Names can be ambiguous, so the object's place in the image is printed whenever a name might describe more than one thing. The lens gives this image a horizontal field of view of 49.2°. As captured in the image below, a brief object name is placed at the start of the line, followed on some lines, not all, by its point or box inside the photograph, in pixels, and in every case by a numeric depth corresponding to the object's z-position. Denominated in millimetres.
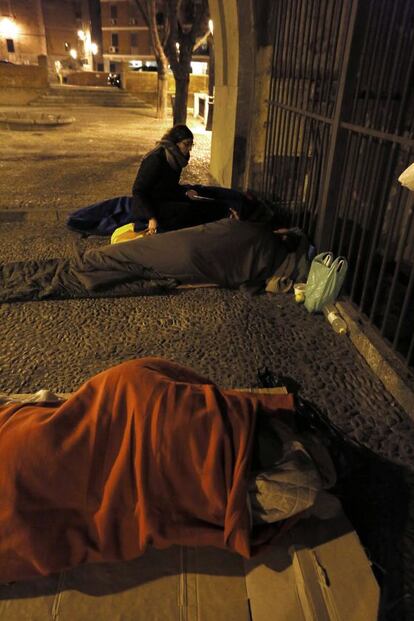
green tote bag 3285
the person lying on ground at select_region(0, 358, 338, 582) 1360
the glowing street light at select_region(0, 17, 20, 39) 38625
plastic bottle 3174
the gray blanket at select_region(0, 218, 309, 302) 3635
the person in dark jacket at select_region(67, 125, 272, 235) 4273
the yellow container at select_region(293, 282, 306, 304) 3598
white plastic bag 2104
